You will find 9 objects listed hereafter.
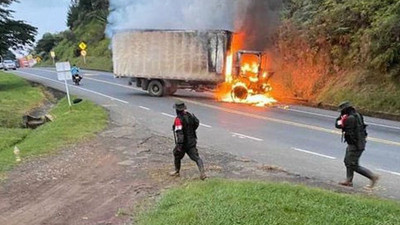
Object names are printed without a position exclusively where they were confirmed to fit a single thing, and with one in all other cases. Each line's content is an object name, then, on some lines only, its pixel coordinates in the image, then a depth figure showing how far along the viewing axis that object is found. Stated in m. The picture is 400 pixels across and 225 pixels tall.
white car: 68.64
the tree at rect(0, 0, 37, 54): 37.82
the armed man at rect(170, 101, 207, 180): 9.84
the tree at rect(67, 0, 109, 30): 71.36
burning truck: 24.92
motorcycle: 35.69
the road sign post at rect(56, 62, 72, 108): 21.41
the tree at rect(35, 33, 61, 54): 105.56
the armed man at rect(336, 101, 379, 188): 9.36
